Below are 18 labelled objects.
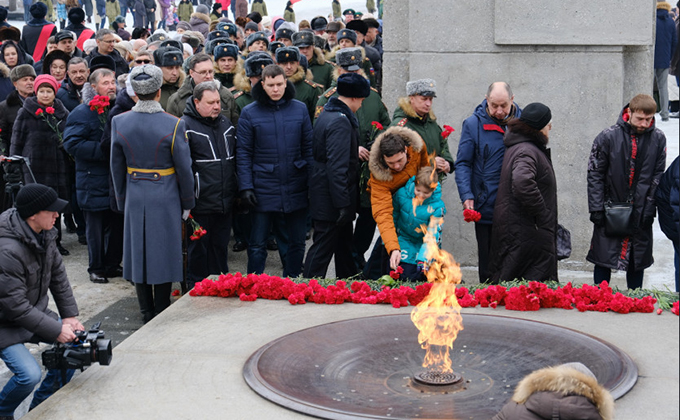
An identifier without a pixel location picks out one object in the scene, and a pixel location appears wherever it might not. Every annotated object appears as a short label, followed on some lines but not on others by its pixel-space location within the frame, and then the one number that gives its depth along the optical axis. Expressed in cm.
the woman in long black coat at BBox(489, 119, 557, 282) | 653
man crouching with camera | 498
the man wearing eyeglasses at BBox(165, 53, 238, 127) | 833
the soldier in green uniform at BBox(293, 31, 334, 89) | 1114
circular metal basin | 452
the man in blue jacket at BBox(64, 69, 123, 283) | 830
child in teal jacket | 675
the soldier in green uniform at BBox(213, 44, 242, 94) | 947
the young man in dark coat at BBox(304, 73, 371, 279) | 750
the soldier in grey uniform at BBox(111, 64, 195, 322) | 689
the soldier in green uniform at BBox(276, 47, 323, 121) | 948
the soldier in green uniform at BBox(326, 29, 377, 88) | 1166
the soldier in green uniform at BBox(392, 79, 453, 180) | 769
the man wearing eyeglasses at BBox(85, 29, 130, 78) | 1176
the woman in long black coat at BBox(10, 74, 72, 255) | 894
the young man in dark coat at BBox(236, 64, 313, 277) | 776
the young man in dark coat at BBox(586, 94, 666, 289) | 708
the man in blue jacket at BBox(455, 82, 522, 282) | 735
